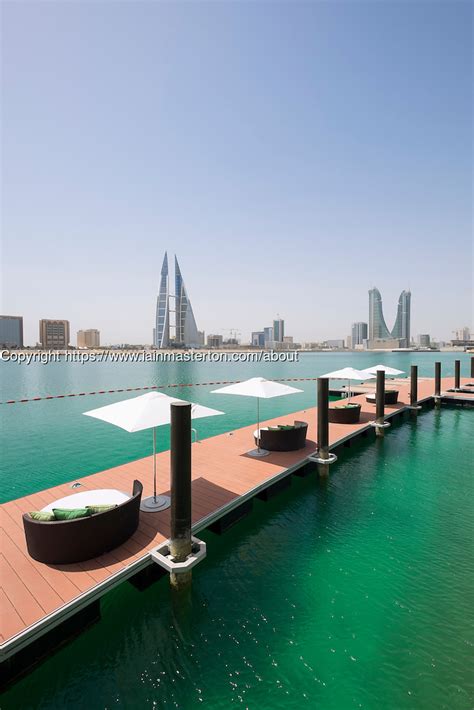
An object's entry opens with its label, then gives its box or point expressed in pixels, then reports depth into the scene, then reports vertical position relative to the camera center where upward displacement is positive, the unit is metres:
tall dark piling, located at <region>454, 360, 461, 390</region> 26.83 -2.53
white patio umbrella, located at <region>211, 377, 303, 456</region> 9.95 -1.36
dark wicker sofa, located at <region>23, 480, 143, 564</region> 5.17 -2.99
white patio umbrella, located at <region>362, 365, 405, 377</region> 18.55 -1.51
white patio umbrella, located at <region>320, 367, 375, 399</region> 15.88 -1.44
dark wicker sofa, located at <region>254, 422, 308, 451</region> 10.73 -2.98
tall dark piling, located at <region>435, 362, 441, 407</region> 23.44 -2.95
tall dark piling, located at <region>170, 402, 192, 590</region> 5.56 -2.35
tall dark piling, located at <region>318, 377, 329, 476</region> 10.46 -2.67
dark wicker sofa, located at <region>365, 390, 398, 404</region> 19.75 -3.13
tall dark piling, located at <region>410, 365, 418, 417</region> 19.88 -2.81
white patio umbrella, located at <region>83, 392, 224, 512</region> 6.55 -1.39
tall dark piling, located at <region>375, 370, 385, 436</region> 15.26 -2.77
